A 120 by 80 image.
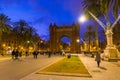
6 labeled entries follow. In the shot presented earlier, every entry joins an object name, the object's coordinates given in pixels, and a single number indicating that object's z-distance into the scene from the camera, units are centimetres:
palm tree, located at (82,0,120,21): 1354
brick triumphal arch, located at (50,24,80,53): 4297
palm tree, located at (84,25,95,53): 3436
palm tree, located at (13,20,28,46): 2972
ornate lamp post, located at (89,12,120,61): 1218
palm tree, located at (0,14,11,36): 2370
